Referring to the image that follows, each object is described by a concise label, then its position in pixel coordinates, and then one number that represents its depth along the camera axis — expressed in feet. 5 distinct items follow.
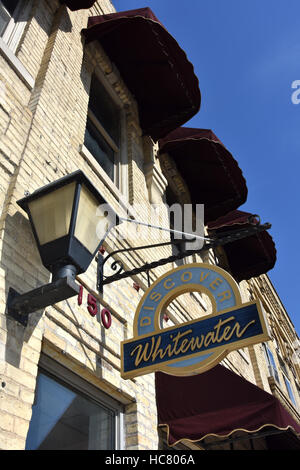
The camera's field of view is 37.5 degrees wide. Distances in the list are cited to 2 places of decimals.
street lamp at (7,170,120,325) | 9.93
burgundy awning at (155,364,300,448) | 15.60
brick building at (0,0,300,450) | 11.37
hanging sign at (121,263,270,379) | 11.24
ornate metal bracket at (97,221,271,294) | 14.65
